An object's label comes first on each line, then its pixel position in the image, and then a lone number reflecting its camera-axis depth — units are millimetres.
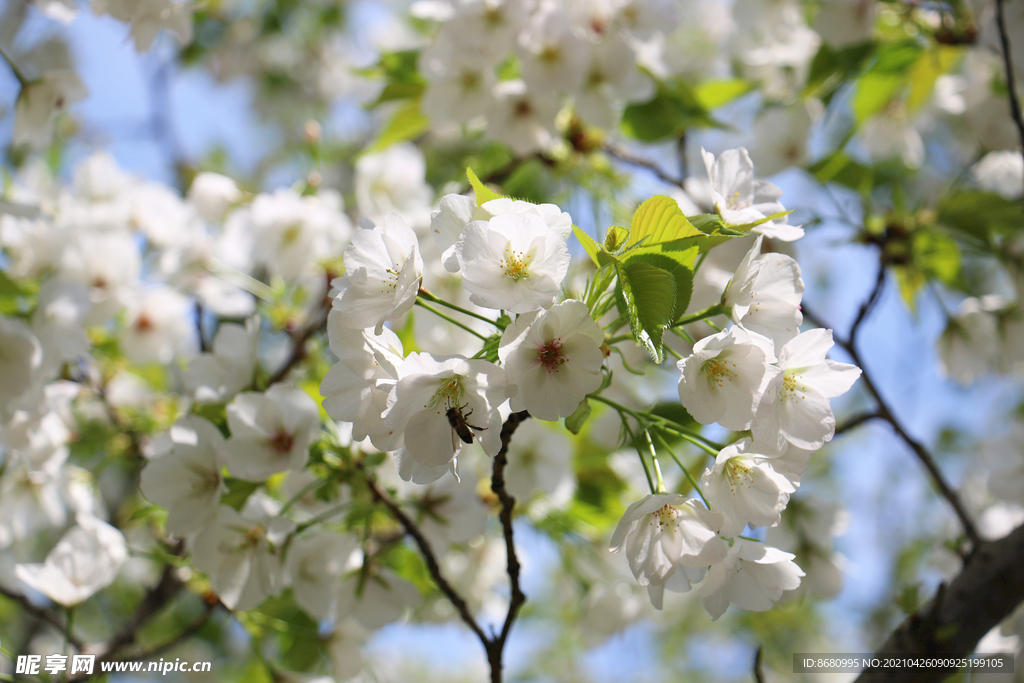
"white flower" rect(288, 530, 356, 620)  1008
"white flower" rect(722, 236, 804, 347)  911
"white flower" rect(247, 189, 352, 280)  1280
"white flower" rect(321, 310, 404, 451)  908
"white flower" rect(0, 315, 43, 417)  1033
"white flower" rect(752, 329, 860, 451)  901
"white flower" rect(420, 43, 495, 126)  1176
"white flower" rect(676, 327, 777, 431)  885
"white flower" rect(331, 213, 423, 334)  897
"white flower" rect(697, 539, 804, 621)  924
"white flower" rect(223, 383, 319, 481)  968
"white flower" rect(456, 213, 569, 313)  886
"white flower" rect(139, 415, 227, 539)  974
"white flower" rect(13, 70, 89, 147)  1089
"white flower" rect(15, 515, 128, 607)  1058
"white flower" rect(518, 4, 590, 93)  1100
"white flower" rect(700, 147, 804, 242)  938
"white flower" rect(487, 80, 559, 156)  1205
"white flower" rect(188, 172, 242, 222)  1381
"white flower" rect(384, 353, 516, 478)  887
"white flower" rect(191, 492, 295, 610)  980
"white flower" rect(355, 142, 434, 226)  1462
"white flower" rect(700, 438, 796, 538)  904
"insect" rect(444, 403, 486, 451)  890
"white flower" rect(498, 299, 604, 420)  887
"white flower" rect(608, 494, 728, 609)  903
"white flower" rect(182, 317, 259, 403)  1021
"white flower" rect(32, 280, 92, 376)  1053
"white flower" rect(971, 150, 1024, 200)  1395
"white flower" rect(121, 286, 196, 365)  1380
